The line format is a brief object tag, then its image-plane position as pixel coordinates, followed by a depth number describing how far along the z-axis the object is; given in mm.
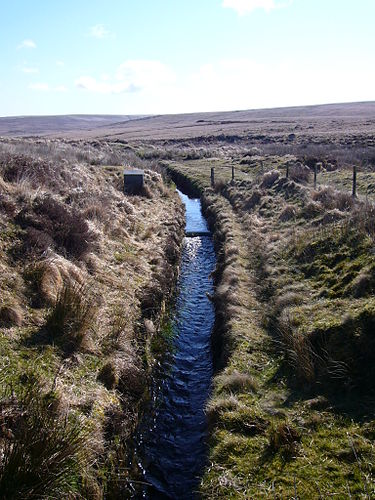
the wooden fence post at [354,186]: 16683
